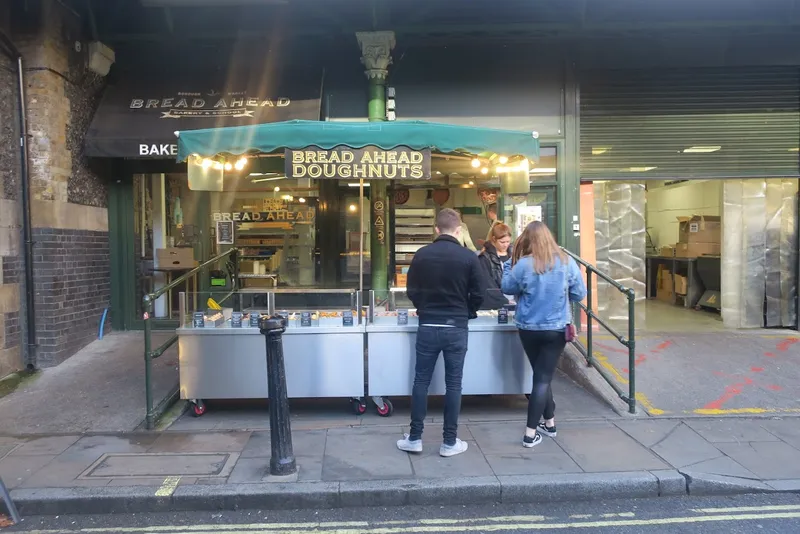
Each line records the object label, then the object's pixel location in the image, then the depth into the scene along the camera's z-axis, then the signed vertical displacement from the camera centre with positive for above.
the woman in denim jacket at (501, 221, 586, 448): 4.45 -0.43
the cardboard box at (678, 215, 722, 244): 10.27 +0.25
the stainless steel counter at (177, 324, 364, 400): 5.23 -1.05
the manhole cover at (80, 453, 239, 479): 4.09 -1.60
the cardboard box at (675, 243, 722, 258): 10.17 -0.12
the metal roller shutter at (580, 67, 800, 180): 7.91 +1.67
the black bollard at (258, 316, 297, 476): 4.00 -1.13
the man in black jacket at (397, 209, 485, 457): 4.27 -0.49
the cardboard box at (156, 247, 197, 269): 8.39 -0.15
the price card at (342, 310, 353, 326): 5.32 -0.68
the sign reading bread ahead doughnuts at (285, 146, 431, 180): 5.19 +0.75
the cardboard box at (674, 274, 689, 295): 10.64 -0.78
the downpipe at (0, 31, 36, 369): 6.56 +0.74
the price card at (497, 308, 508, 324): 5.38 -0.67
